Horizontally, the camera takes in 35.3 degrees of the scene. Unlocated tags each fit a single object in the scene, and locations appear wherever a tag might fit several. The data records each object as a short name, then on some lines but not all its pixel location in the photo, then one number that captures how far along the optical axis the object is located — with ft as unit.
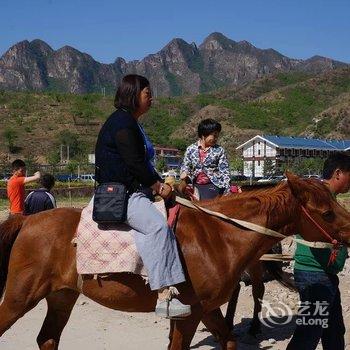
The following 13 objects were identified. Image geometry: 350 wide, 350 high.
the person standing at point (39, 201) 27.04
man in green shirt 13.60
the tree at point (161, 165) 202.39
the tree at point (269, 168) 183.93
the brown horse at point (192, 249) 13.60
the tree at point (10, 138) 300.81
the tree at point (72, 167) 211.37
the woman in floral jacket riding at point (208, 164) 19.89
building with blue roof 249.14
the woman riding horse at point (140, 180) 12.94
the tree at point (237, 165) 209.46
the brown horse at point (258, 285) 20.06
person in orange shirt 28.89
